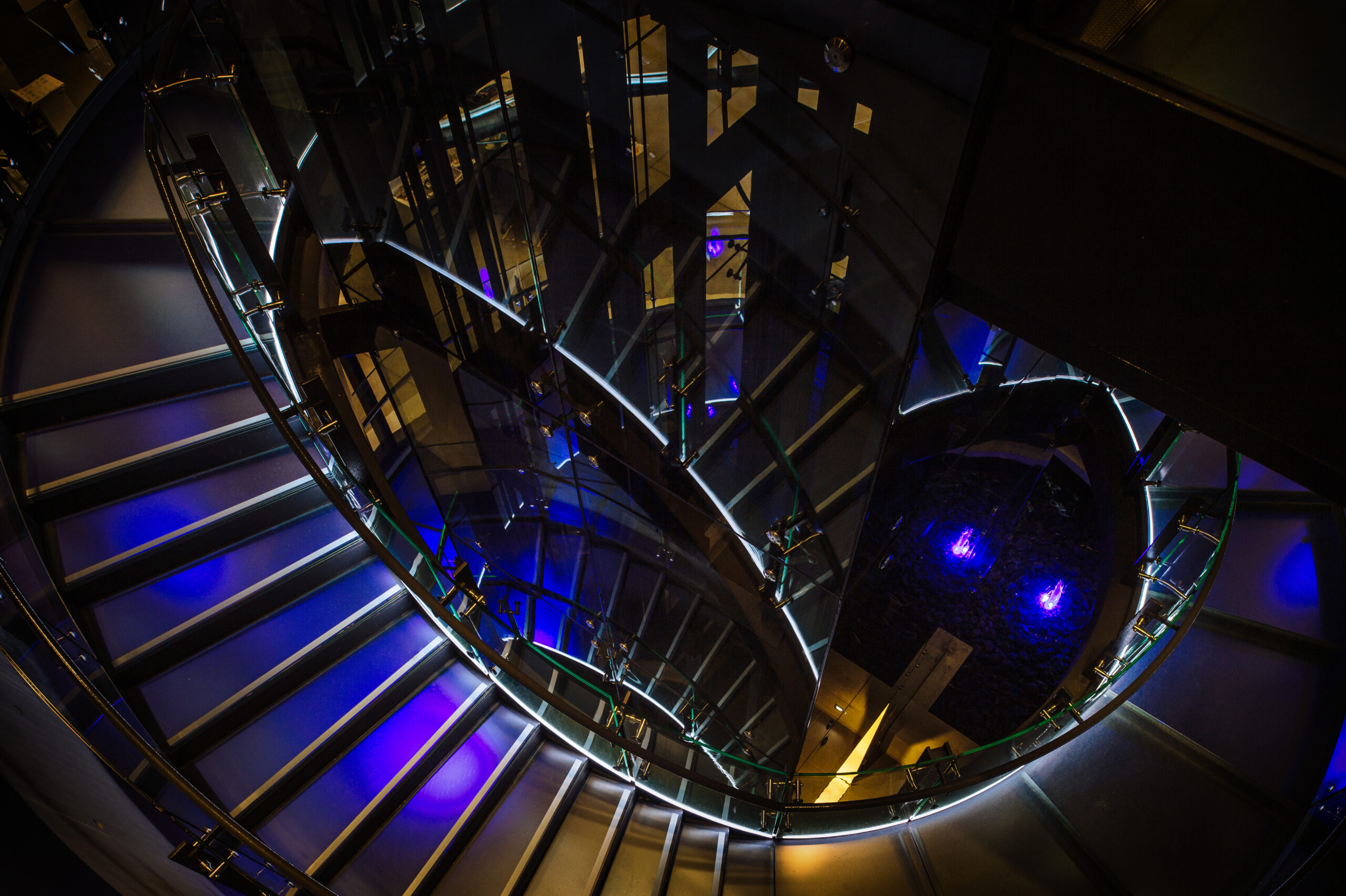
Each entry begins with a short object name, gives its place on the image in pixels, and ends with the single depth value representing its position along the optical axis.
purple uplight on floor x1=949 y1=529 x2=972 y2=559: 6.00
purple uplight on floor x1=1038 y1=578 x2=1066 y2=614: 5.77
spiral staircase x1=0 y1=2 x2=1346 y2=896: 2.48
